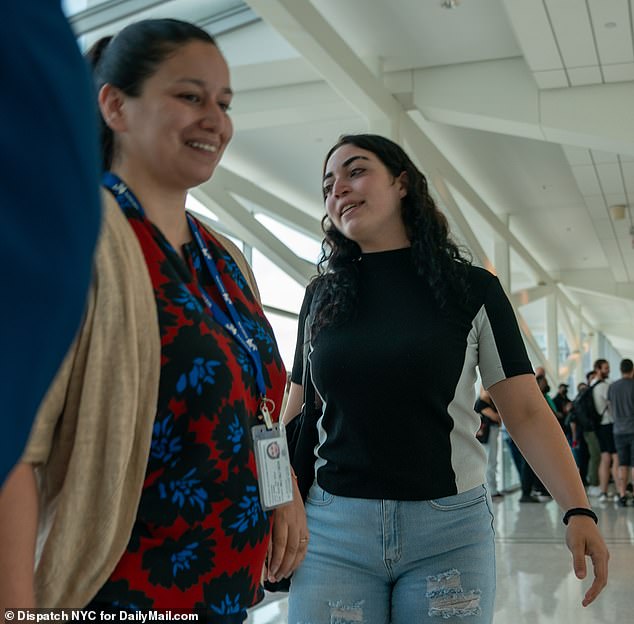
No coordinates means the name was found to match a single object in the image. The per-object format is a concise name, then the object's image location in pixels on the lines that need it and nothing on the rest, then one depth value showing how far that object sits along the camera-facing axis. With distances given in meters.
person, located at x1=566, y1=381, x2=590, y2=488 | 13.61
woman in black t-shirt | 2.02
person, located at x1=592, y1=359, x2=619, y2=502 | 12.41
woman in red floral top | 1.18
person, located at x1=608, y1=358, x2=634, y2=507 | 11.10
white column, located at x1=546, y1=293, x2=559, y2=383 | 24.16
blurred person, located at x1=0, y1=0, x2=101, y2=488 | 0.41
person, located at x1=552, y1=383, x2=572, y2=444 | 14.80
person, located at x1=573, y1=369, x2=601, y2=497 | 13.30
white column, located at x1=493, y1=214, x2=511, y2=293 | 17.08
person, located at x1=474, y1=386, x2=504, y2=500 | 12.12
